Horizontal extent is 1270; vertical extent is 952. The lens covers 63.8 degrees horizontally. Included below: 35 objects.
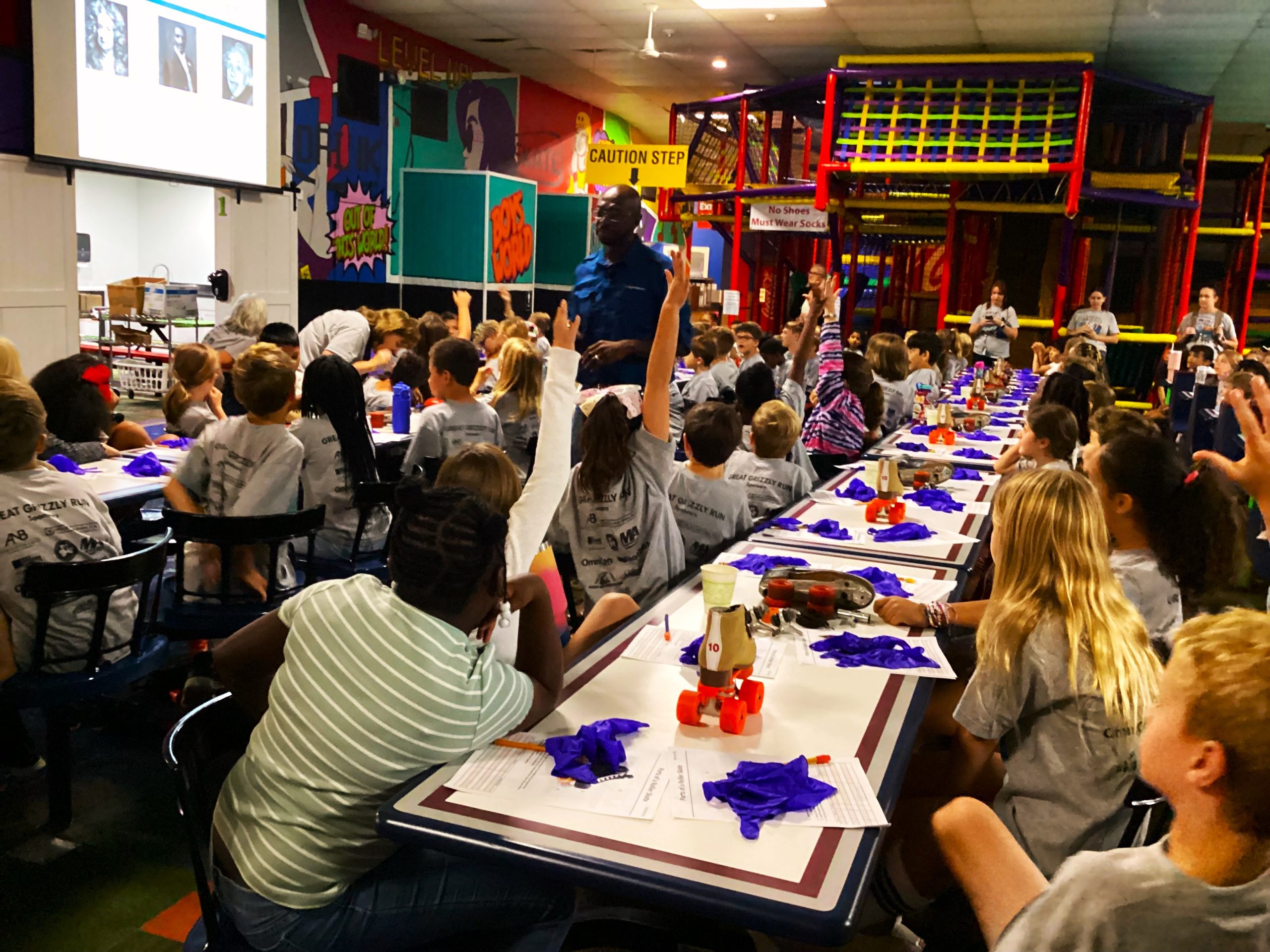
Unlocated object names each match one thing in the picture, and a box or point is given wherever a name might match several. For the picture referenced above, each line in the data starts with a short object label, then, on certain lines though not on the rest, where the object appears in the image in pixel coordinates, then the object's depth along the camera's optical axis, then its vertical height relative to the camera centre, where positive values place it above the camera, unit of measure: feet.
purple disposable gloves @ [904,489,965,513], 13.07 -2.39
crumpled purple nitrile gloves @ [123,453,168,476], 12.84 -2.48
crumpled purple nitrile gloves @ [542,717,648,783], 5.58 -2.54
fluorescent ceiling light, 33.73 +9.87
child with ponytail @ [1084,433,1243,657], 8.64 -1.68
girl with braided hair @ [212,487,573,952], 5.49 -2.55
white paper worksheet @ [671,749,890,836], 5.22 -2.59
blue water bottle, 16.61 -2.02
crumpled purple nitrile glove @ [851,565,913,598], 9.12 -2.42
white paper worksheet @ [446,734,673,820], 5.31 -2.61
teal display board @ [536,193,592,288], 46.60 +2.57
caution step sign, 36.27 +4.70
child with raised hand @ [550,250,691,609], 10.19 -2.02
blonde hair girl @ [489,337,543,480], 17.58 -1.84
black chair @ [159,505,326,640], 10.28 -3.29
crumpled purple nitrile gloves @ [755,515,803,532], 11.73 -2.50
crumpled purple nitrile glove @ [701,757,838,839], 5.25 -2.54
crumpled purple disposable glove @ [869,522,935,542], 11.32 -2.44
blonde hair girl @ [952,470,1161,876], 6.52 -2.32
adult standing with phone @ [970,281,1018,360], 38.93 -0.31
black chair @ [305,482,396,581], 12.77 -3.55
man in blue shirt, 12.69 -0.02
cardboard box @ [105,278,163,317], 40.03 -1.12
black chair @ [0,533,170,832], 8.63 -3.60
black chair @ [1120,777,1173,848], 6.15 -2.98
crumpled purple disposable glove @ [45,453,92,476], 11.89 -2.32
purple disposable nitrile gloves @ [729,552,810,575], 9.84 -2.48
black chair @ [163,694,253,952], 5.59 -2.90
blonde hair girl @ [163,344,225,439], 15.44 -1.81
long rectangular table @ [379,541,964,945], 4.54 -2.60
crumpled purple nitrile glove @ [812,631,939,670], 7.54 -2.53
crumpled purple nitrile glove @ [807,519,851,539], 11.47 -2.47
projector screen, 22.97 +4.44
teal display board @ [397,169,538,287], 39.32 +2.34
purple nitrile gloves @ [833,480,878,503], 13.62 -2.43
